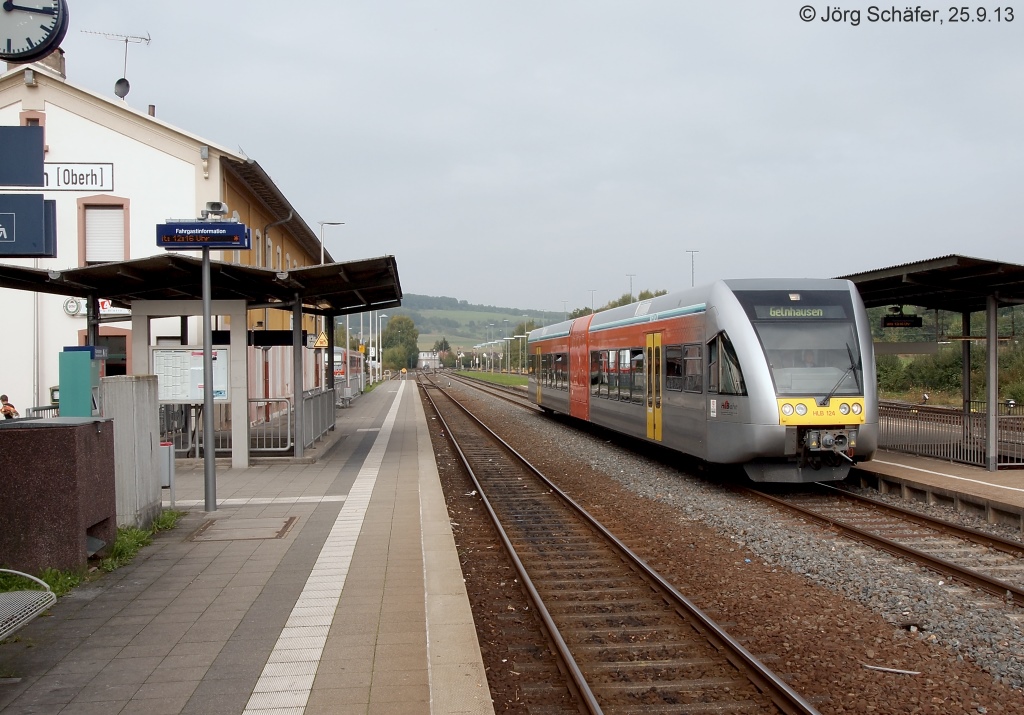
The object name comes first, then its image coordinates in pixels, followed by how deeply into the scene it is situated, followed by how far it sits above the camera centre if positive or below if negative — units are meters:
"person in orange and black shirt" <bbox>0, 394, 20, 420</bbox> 14.92 -0.83
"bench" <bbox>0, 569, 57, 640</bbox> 4.72 -1.41
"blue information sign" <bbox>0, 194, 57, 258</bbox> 6.13 +0.99
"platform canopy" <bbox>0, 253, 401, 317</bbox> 12.80 +1.32
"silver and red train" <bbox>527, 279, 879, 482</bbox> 11.14 -0.30
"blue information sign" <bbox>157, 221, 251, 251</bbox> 10.35 +1.53
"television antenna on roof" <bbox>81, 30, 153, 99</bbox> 27.03 +8.66
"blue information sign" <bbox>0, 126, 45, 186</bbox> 6.12 +1.44
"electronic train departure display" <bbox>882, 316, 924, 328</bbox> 16.56 +0.64
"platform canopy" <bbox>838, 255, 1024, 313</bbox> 11.92 +1.13
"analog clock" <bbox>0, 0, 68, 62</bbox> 5.99 +2.36
